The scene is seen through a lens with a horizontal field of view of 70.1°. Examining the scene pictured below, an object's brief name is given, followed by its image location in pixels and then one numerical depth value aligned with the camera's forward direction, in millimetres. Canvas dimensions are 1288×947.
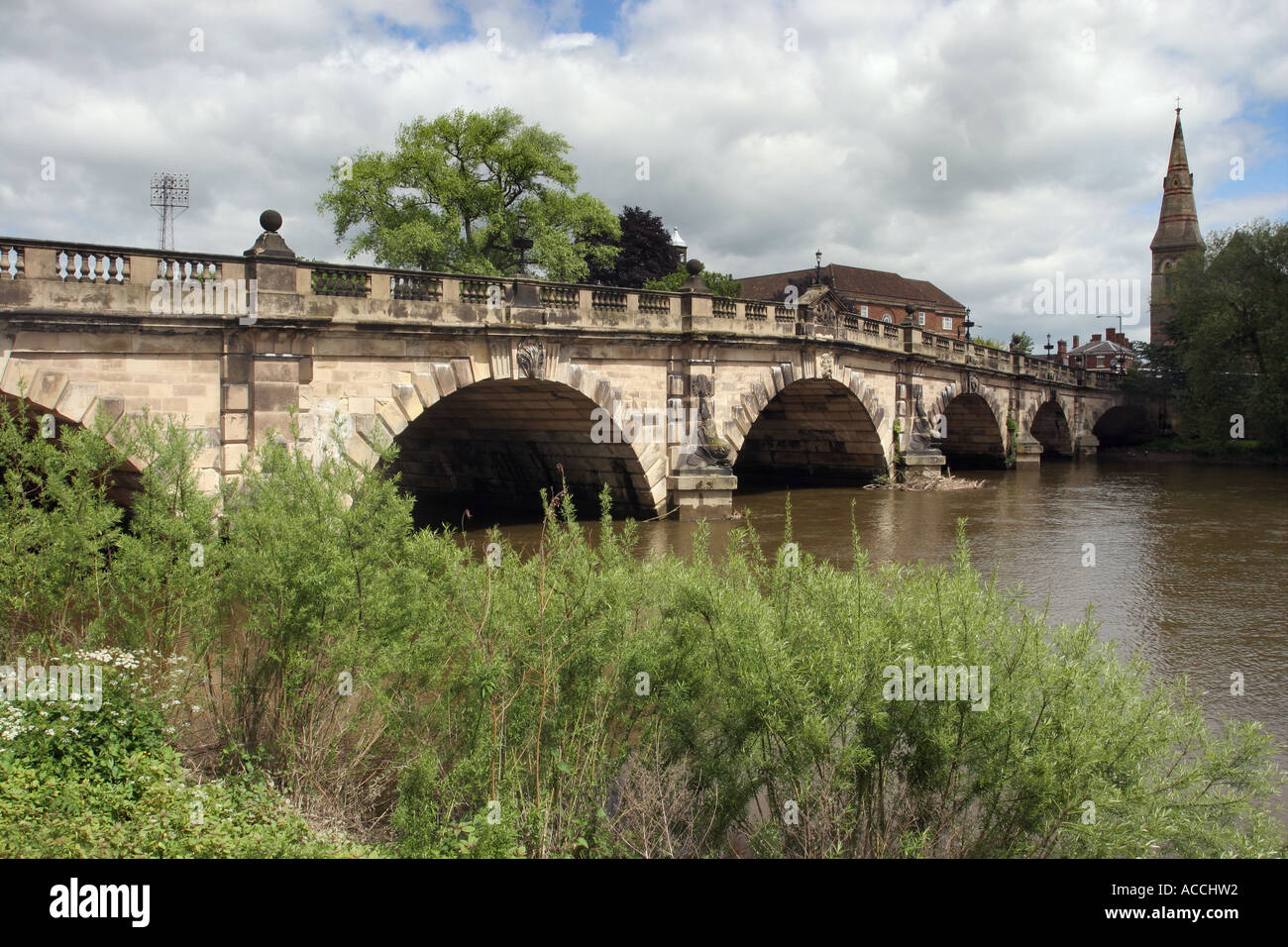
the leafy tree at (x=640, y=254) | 46375
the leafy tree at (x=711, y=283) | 43031
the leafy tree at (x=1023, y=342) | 83125
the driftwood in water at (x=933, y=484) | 27367
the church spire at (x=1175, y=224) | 67125
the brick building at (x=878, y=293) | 73000
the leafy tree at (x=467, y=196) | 35688
